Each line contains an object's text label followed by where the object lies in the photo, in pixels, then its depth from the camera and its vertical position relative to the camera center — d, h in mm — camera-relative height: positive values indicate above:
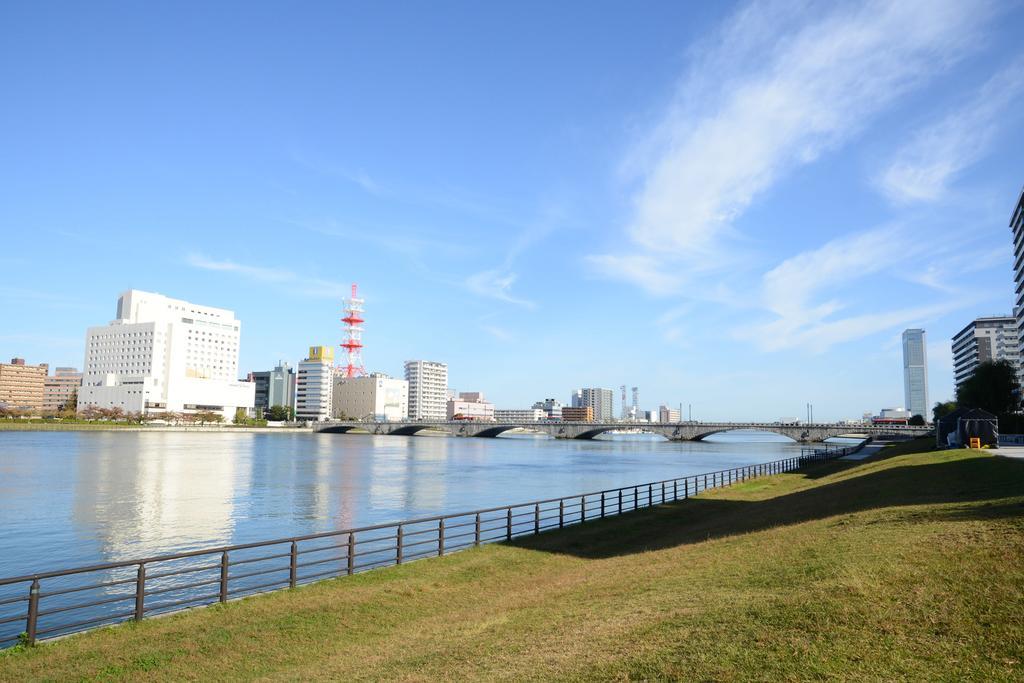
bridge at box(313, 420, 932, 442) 148875 -3299
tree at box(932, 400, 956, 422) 171362 +2253
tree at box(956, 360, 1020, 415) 120500 +4995
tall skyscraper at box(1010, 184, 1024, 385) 149250 +35174
